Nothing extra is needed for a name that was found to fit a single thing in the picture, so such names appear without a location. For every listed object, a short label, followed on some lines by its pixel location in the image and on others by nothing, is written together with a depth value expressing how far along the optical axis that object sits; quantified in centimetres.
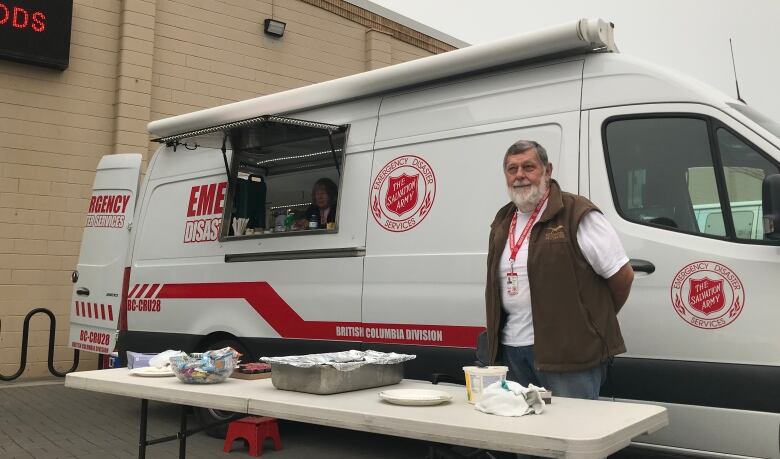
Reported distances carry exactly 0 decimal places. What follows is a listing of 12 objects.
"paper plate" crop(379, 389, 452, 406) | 233
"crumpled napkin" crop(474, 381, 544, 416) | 217
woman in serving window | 487
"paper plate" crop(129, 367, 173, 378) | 318
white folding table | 188
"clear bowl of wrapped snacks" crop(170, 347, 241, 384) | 288
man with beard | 274
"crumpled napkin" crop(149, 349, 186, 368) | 333
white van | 335
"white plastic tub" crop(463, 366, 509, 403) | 239
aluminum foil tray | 258
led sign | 833
